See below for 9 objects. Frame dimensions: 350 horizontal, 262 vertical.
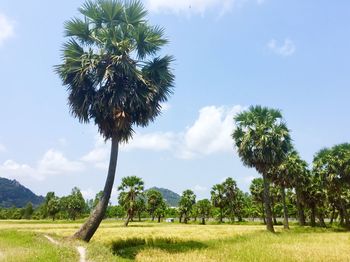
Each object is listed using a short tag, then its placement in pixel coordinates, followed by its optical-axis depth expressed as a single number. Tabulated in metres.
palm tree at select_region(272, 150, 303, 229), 49.78
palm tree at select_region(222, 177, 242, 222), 92.25
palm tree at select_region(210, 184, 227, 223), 92.81
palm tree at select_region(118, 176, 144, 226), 65.31
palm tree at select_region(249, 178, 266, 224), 76.75
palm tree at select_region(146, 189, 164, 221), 104.50
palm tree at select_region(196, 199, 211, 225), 108.25
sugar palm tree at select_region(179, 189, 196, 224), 106.25
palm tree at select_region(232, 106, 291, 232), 36.78
